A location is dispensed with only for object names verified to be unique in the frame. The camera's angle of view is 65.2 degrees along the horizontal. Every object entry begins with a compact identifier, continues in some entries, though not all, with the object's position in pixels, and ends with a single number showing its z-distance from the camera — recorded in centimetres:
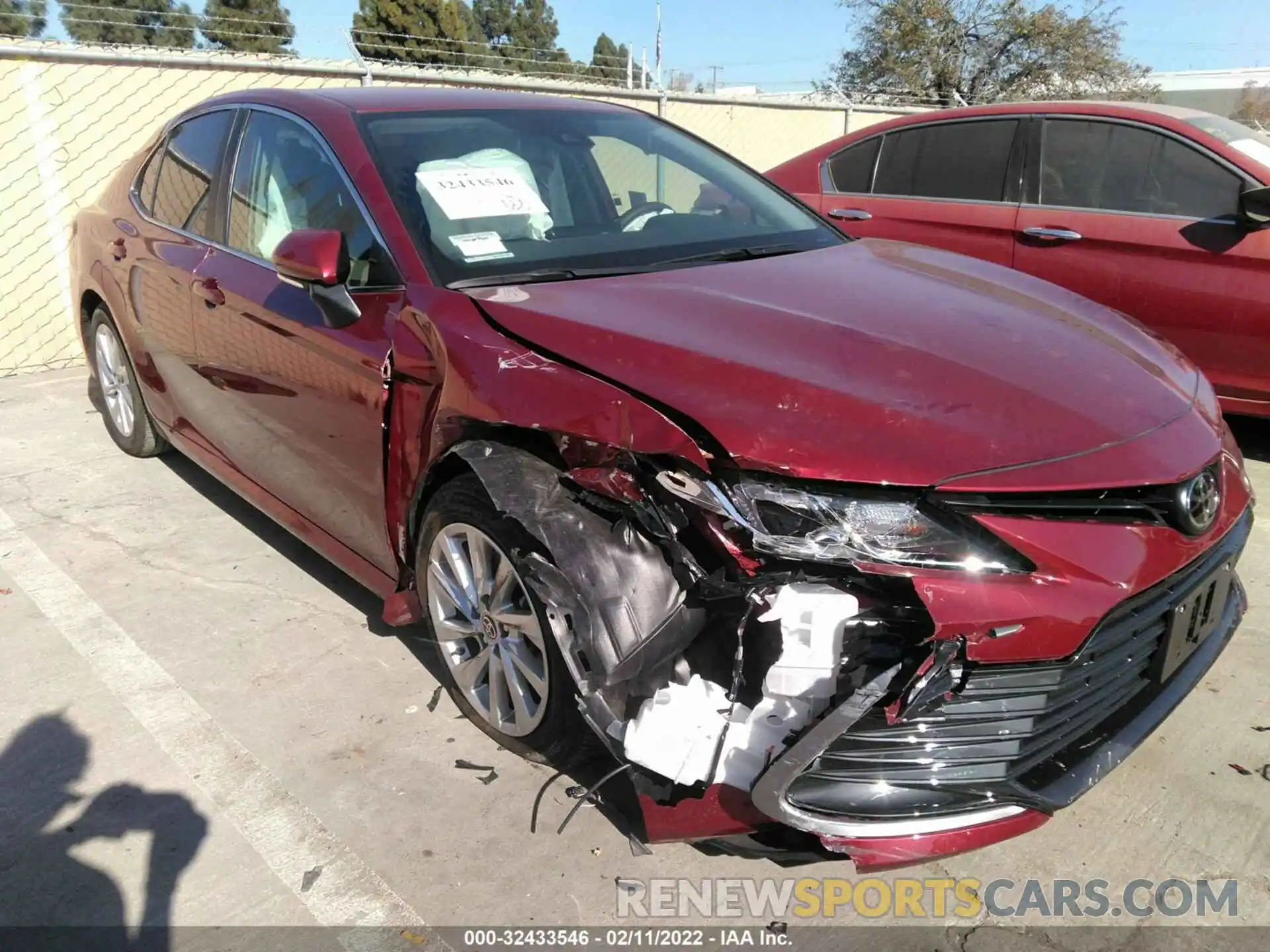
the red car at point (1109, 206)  426
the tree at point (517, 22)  4584
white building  3906
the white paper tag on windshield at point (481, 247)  266
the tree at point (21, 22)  2216
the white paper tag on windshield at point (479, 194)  279
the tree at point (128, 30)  2009
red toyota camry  181
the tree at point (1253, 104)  3158
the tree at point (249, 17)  2476
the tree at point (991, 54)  2166
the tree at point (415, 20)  3278
